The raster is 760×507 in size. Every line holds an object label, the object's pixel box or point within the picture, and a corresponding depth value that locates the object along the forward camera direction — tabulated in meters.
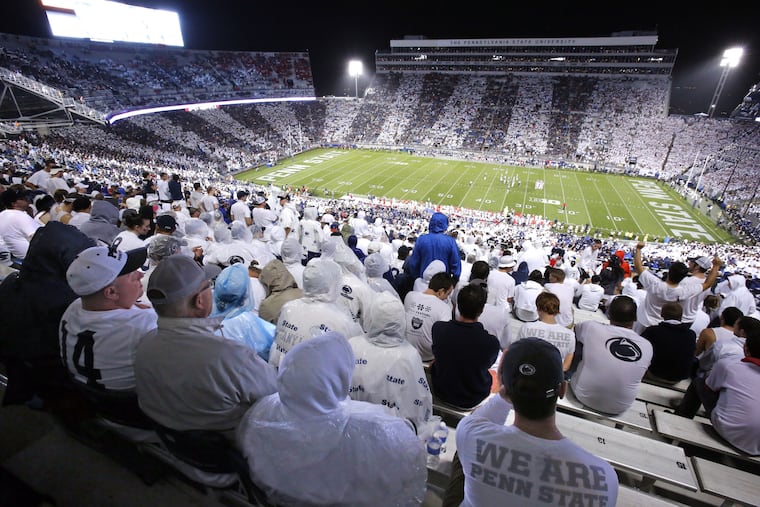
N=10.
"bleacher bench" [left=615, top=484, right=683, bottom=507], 2.47
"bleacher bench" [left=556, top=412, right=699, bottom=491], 2.71
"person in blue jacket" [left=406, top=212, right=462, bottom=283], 6.27
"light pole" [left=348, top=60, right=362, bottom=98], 68.44
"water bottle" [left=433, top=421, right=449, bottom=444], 2.85
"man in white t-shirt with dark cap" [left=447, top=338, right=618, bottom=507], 1.60
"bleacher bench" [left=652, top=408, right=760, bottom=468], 3.08
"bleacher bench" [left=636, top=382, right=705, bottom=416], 4.04
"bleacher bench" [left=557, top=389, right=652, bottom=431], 3.46
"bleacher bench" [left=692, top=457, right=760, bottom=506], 2.61
